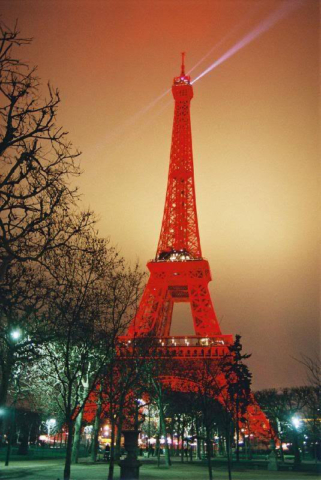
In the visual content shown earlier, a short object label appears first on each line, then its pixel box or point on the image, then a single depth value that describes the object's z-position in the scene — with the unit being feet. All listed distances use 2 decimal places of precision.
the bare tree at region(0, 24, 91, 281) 33.40
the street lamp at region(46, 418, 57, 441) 187.95
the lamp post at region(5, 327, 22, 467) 65.86
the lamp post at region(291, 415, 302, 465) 108.06
